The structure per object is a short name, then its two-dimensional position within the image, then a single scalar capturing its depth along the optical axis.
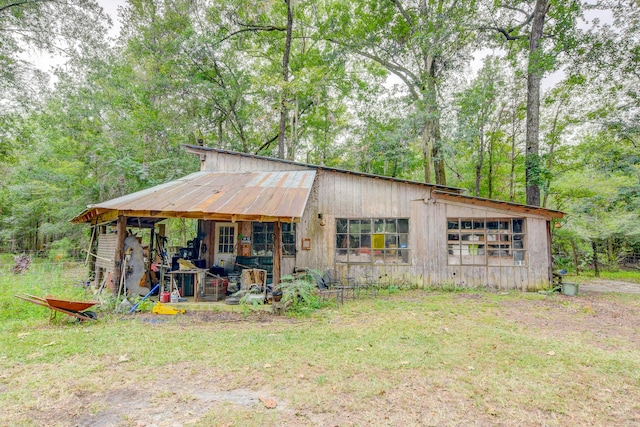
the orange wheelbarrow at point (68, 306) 5.14
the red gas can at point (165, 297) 6.86
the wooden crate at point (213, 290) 7.34
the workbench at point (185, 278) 7.06
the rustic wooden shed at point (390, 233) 9.26
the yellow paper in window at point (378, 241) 9.90
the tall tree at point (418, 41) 12.94
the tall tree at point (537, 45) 11.17
